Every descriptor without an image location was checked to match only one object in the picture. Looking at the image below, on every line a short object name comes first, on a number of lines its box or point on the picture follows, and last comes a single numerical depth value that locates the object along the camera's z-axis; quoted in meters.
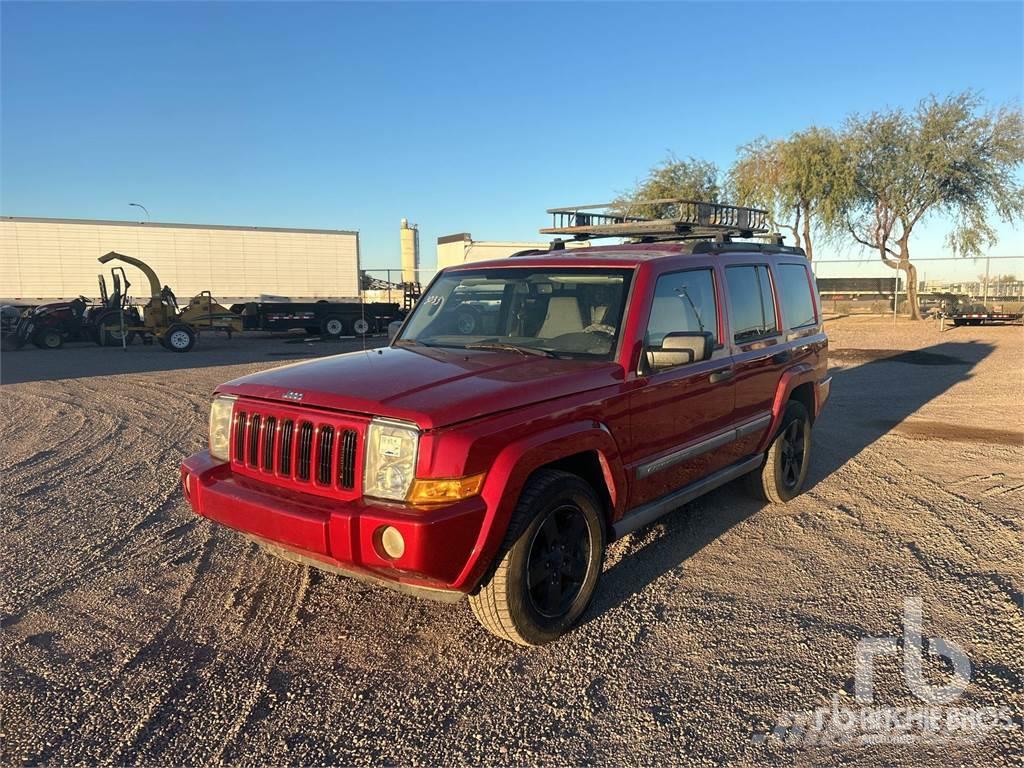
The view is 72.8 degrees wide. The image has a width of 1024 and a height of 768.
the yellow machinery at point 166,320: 19.84
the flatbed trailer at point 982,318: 21.11
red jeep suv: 2.92
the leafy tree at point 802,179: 25.27
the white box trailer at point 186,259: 23.73
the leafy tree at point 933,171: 23.78
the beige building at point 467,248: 30.48
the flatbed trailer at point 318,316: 23.80
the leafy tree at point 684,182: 29.53
